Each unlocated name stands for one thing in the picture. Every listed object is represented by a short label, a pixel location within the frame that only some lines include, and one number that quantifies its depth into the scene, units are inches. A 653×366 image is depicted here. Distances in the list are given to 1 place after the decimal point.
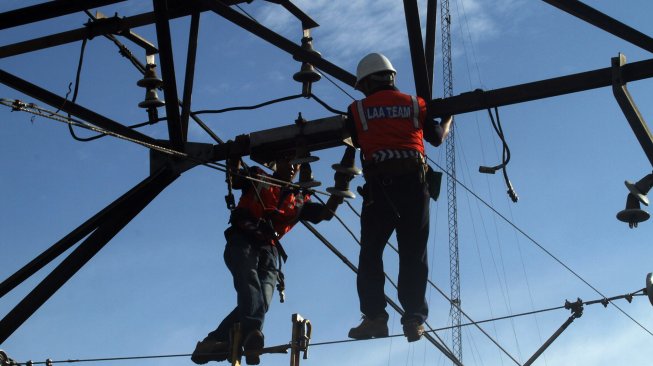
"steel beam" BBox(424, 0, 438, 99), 391.5
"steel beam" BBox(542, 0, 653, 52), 362.0
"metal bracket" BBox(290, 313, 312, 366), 371.9
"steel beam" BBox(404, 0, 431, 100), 380.2
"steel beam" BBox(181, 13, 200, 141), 418.3
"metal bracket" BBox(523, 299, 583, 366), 411.8
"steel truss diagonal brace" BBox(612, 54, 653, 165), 350.0
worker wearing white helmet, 375.2
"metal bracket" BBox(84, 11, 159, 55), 443.2
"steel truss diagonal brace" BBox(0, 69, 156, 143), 418.9
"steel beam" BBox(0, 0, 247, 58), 444.1
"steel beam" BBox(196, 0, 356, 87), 410.3
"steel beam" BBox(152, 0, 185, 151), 400.8
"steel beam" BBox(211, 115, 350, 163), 406.9
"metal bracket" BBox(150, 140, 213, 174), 419.8
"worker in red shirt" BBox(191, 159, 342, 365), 394.0
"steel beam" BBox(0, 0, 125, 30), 413.1
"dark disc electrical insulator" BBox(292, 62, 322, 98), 426.3
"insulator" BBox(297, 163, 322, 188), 415.5
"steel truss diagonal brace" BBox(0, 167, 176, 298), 410.6
